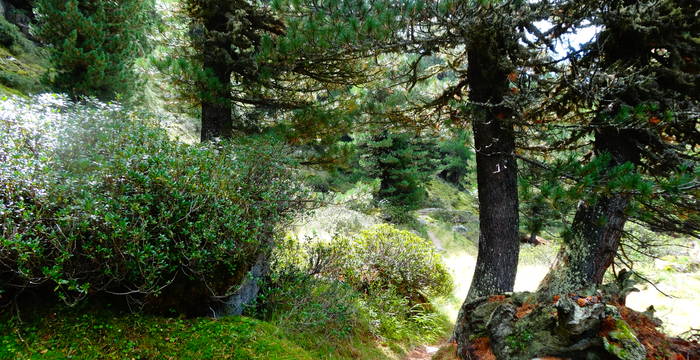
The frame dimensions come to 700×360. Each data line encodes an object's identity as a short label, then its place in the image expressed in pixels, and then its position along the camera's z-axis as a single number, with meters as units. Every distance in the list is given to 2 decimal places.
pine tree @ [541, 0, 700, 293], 3.20
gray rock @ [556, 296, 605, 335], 2.83
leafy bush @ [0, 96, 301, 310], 2.33
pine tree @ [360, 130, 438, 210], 13.38
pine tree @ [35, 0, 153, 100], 9.04
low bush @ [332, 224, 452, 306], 6.50
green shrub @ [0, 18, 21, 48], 13.01
